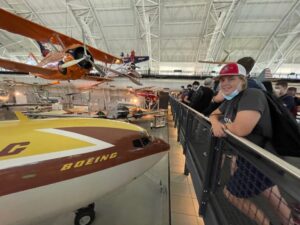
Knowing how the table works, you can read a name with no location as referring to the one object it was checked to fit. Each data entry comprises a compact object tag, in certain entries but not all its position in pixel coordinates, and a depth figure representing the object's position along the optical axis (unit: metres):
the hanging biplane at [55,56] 4.52
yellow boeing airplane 1.72
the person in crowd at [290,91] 3.66
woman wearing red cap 1.20
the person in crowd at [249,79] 1.63
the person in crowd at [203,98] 3.58
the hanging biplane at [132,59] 10.98
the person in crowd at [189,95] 5.15
